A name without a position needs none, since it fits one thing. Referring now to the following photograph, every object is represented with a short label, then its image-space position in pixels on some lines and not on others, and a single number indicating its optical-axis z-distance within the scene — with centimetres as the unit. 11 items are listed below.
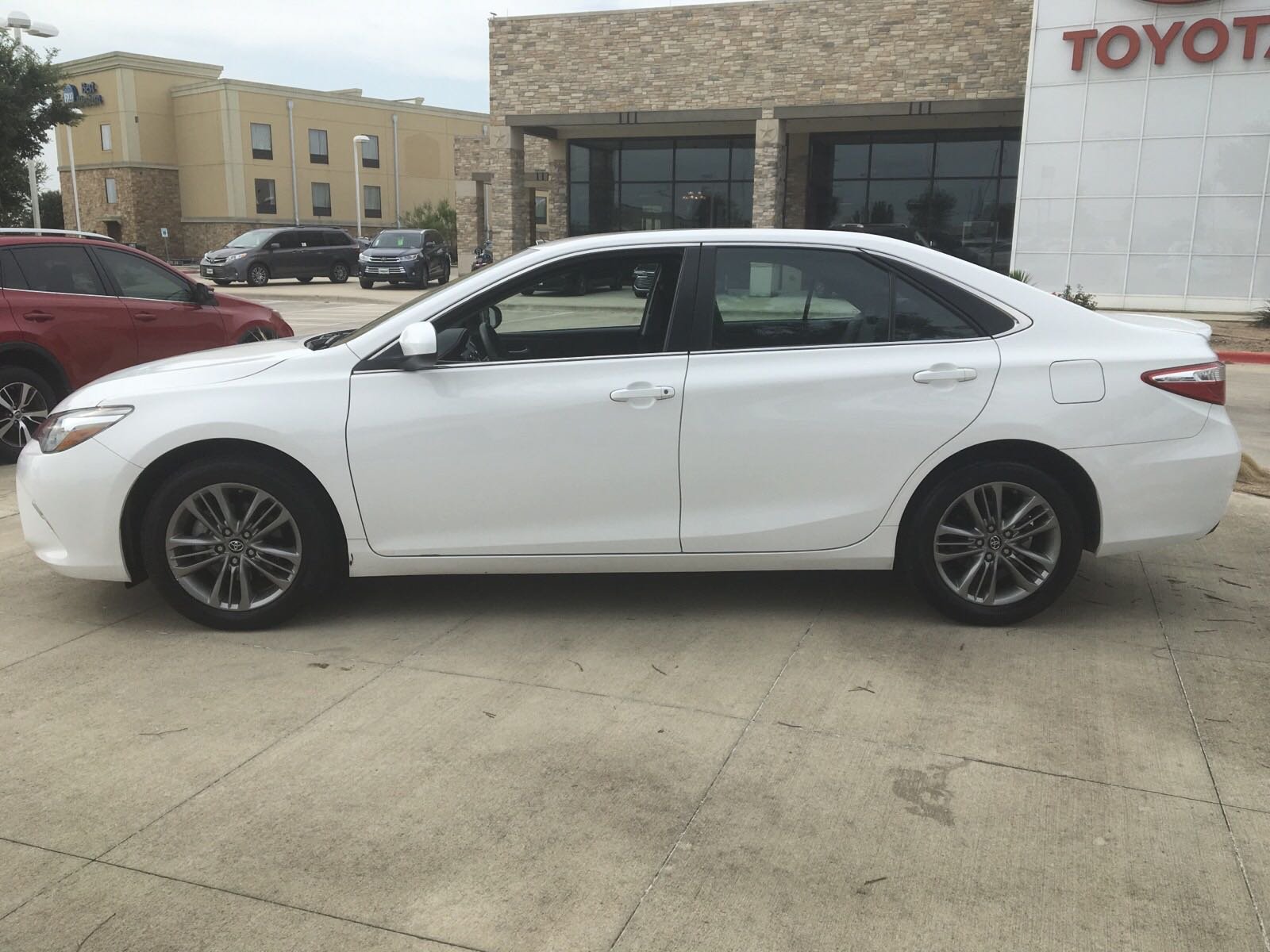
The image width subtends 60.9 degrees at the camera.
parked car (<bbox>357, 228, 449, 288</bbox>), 3344
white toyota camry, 439
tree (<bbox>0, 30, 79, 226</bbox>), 2542
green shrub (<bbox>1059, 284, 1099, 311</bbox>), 2173
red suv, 805
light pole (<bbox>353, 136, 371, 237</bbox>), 5710
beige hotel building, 6128
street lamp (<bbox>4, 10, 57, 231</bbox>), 2162
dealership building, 2308
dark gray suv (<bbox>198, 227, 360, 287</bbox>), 3459
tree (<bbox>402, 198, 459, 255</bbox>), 5622
